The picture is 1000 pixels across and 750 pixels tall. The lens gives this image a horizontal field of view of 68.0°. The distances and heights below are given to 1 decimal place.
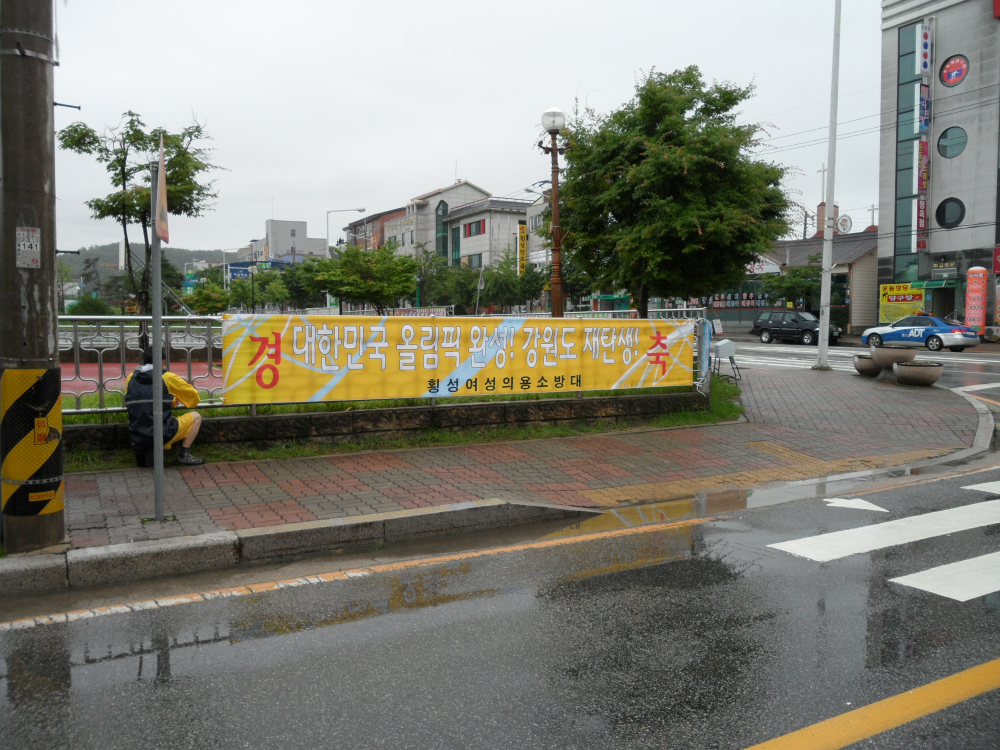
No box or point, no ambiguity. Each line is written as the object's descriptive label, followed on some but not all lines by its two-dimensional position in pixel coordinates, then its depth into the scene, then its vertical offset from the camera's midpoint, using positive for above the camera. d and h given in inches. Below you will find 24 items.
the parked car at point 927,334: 1093.8 -8.4
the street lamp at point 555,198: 523.8 +94.1
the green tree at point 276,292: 2608.3 +116.1
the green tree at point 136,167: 529.7 +116.4
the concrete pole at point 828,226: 769.6 +109.6
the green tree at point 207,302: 1820.9 +57.2
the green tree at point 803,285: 1590.8 +92.1
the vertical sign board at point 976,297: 1293.1 +55.0
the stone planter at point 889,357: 651.5 -25.4
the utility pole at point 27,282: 198.7 +11.2
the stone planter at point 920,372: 607.5 -36.6
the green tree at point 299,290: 1748.0 +123.5
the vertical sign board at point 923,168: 1390.3 +302.1
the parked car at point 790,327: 1347.2 +1.0
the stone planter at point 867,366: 665.7 -34.7
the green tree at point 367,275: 1488.7 +101.7
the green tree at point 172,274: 1815.9 +140.3
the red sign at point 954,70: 1347.2 +473.6
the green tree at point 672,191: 523.5 +101.8
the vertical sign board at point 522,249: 2158.6 +231.7
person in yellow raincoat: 285.7 -35.4
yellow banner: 337.7 -15.6
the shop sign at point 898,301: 1449.3 +52.6
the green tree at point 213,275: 3153.5 +229.1
